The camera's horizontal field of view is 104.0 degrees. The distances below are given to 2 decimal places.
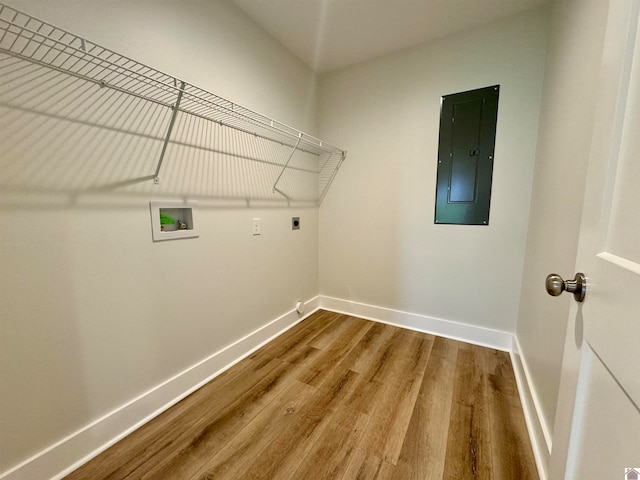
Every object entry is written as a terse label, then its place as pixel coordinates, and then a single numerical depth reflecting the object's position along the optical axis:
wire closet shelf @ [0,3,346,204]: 0.87
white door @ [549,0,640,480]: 0.40
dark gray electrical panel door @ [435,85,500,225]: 1.80
